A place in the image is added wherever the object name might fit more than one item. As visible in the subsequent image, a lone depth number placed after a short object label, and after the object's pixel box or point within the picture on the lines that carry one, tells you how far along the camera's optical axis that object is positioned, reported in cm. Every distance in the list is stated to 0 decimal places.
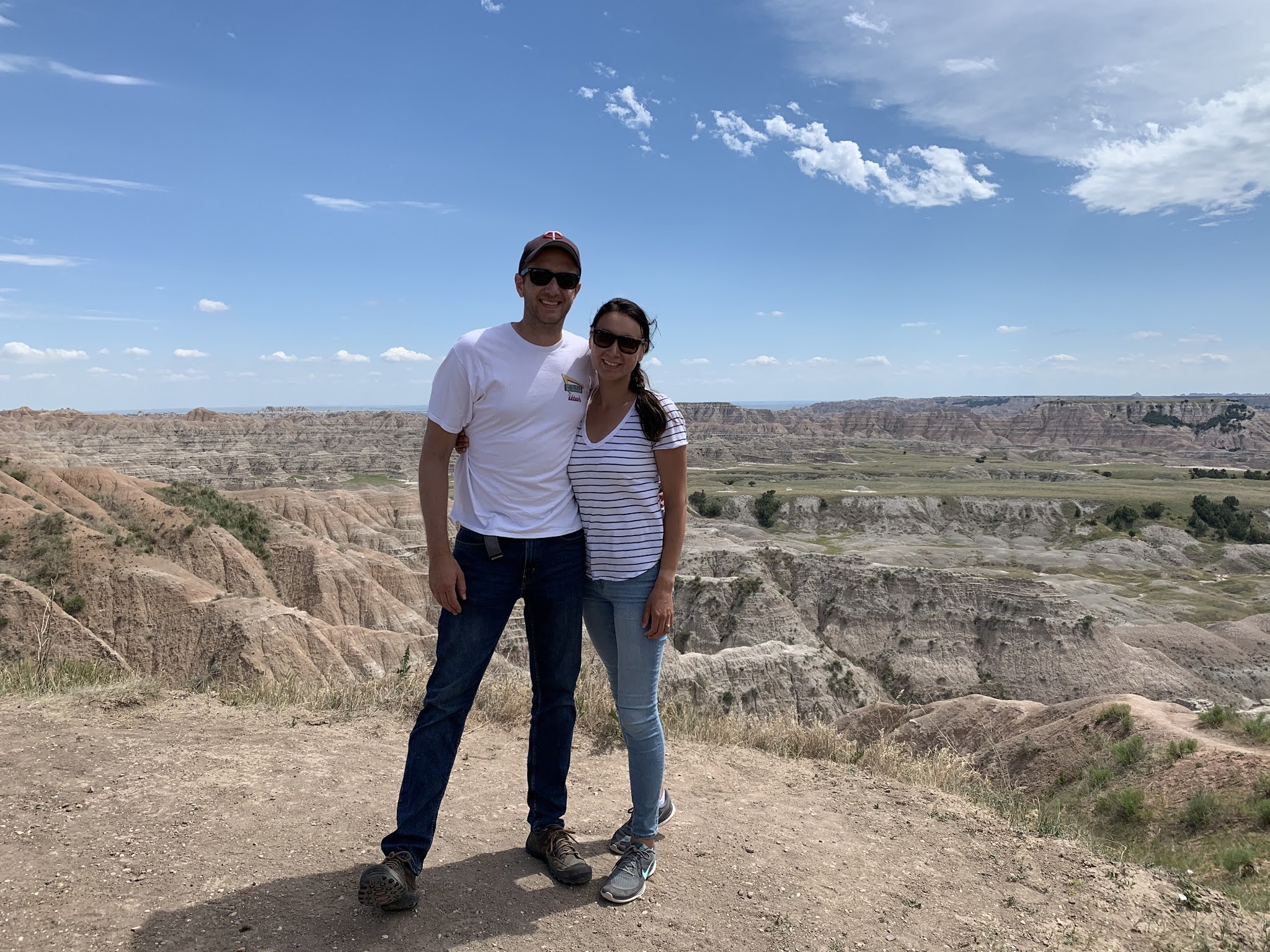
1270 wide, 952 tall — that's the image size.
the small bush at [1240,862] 503
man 304
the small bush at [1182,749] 957
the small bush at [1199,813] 742
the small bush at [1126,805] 827
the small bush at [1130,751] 1027
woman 311
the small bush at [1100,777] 1013
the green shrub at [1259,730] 1038
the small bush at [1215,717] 1148
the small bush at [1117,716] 1236
